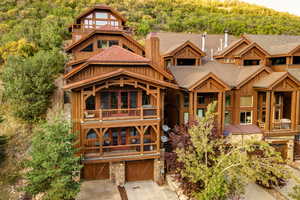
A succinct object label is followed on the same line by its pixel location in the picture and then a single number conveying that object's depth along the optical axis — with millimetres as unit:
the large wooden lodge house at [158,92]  15016
